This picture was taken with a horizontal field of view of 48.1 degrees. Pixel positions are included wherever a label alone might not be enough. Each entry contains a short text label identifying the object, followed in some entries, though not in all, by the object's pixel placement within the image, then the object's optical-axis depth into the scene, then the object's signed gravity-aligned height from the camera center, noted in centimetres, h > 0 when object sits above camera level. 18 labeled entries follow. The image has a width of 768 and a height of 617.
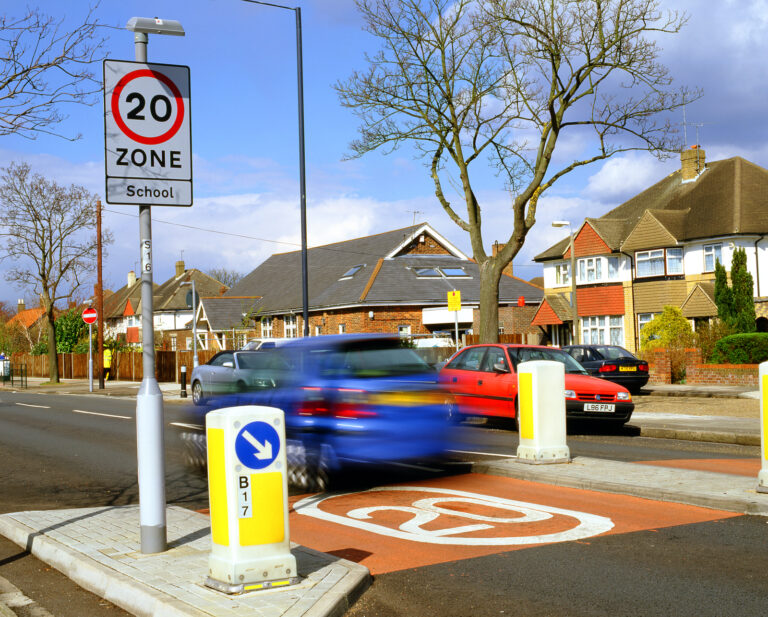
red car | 1493 -103
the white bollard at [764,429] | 795 -102
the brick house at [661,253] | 4191 +386
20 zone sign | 636 +156
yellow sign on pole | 2453 +87
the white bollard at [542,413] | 999 -100
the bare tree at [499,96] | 2172 +634
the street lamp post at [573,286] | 3565 +180
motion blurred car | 895 -76
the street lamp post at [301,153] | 2056 +445
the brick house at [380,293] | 4609 +236
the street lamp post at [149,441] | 606 -71
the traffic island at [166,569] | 495 -155
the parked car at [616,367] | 2366 -112
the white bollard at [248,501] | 521 -101
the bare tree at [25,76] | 812 +254
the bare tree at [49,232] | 4266 +558
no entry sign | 3522 +104
